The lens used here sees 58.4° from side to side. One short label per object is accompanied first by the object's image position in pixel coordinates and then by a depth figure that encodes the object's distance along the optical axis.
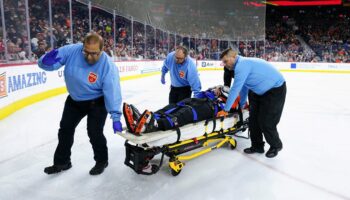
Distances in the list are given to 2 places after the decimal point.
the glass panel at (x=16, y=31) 5.48
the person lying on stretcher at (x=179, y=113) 2.54
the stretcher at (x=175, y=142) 2.60
